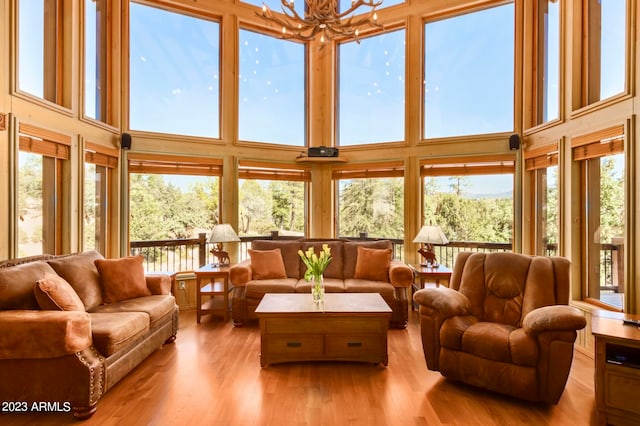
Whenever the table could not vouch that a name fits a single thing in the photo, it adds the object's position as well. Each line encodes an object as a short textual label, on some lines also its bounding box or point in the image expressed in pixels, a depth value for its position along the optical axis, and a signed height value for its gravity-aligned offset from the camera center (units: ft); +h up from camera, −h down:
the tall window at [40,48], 10.54 +5.46
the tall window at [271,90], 17.35 +6.43
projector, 17.30 +3.06
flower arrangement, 10.39 -1.80
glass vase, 10.50 -2.44
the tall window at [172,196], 15.43 +0.75
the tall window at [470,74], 15.21 +6.45
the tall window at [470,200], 15.31 +0.52
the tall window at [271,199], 17.39 +0.69
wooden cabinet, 6.74 -3.33
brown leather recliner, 7.42 -2.84
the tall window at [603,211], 10.12 +0.02
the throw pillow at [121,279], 10.68 -2.18
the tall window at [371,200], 17.25 +0.61
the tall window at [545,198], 12.78 +0.56
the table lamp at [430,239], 13.70 -1.13
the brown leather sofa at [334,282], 13.19 -2.91
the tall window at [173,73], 15.35 +6.57
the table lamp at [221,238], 14.37 -1.13
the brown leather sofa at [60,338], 7.06 -2.86
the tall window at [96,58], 13.38 +6.33
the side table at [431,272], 13.56 -2.47
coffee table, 9.65 -3.55
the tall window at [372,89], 17.17 +6.42
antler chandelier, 10.18 +6.04
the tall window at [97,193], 13.35 +0.75
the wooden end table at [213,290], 13.66 -3.23
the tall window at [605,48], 9.96 +5.14
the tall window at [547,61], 12.86 +6.02
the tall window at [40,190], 10.50 +0.73
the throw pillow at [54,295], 7.79 -1.98
